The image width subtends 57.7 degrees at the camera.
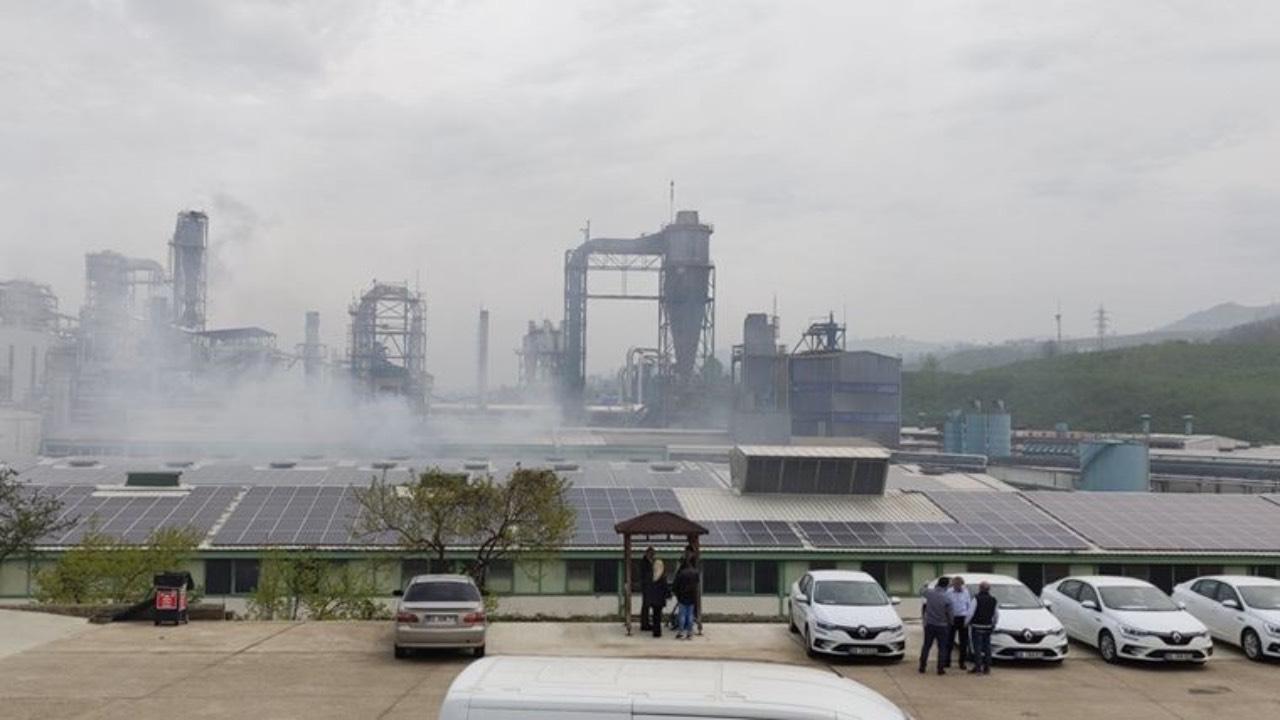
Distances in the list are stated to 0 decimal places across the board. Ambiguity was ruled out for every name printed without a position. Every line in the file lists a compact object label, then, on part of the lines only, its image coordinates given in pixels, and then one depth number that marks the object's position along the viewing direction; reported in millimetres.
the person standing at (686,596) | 21203
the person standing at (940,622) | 17938
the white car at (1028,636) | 18609
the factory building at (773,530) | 35281
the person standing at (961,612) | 17969
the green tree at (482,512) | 29609
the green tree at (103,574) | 28844
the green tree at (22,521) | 28734
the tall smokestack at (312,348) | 148375
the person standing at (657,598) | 21547
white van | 8141
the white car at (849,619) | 18719
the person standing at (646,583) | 21562
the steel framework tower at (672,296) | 116500
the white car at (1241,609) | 19078
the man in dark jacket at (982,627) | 17891
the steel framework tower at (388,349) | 121688
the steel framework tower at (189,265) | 112812
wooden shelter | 21797
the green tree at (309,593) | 28625
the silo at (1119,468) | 69562
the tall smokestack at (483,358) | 187750
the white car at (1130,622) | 18422
